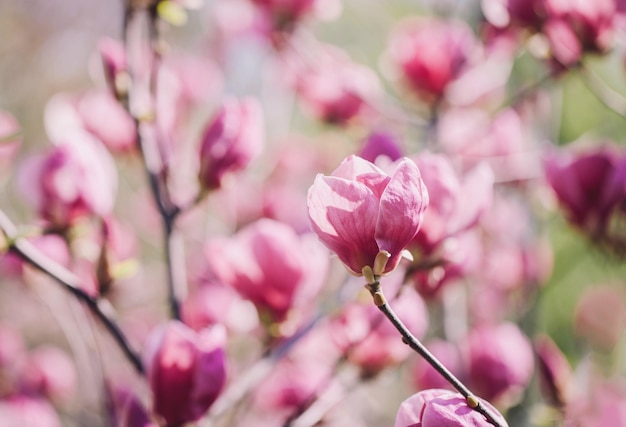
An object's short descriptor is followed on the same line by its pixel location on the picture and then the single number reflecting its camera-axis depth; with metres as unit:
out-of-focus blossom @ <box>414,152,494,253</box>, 1.20
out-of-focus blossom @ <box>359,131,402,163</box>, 1.25
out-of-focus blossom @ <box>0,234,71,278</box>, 1.46
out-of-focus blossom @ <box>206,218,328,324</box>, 1.29
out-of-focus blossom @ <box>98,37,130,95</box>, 1.30
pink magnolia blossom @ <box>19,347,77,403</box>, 1.64
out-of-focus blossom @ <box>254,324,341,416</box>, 1.54
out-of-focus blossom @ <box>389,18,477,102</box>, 1.61
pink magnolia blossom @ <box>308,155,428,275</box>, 1.07
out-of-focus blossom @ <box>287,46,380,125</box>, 1.69
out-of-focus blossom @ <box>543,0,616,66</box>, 1.40
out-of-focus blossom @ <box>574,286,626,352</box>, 1.96
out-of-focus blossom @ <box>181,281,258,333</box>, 1.47
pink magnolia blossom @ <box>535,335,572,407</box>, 1.28
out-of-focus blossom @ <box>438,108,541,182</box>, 1.66
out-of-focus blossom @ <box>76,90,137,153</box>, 1.52
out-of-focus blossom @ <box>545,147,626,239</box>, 1.32
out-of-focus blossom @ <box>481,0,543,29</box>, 1.42
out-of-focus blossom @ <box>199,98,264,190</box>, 1.29
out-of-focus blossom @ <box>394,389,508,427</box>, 1.03
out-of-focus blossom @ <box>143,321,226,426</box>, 1.18
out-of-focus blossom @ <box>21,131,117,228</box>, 1.30
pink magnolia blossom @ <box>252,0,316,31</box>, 1.68
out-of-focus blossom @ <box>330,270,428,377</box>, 1.36
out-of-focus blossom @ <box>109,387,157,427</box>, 1.20
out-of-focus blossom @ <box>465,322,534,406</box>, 1.47
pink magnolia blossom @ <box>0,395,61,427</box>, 1.47
